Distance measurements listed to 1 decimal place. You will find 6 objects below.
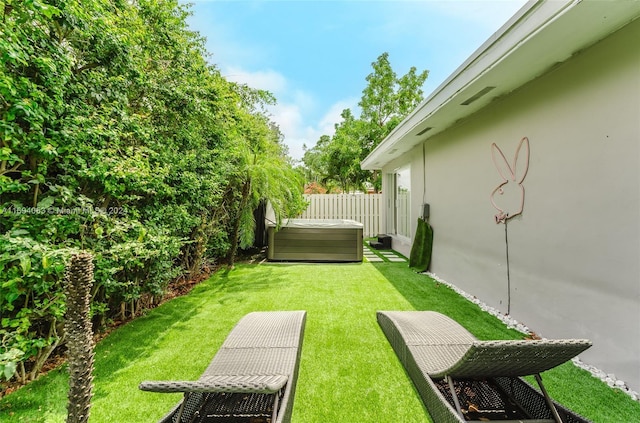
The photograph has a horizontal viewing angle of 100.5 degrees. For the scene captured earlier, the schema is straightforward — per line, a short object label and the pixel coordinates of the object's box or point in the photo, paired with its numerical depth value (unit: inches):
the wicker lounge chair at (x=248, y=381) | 49.6
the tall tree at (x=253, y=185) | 225.8
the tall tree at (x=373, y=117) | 597.9
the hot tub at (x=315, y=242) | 269.6
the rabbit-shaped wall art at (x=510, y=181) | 130.9
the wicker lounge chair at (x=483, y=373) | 58.4
